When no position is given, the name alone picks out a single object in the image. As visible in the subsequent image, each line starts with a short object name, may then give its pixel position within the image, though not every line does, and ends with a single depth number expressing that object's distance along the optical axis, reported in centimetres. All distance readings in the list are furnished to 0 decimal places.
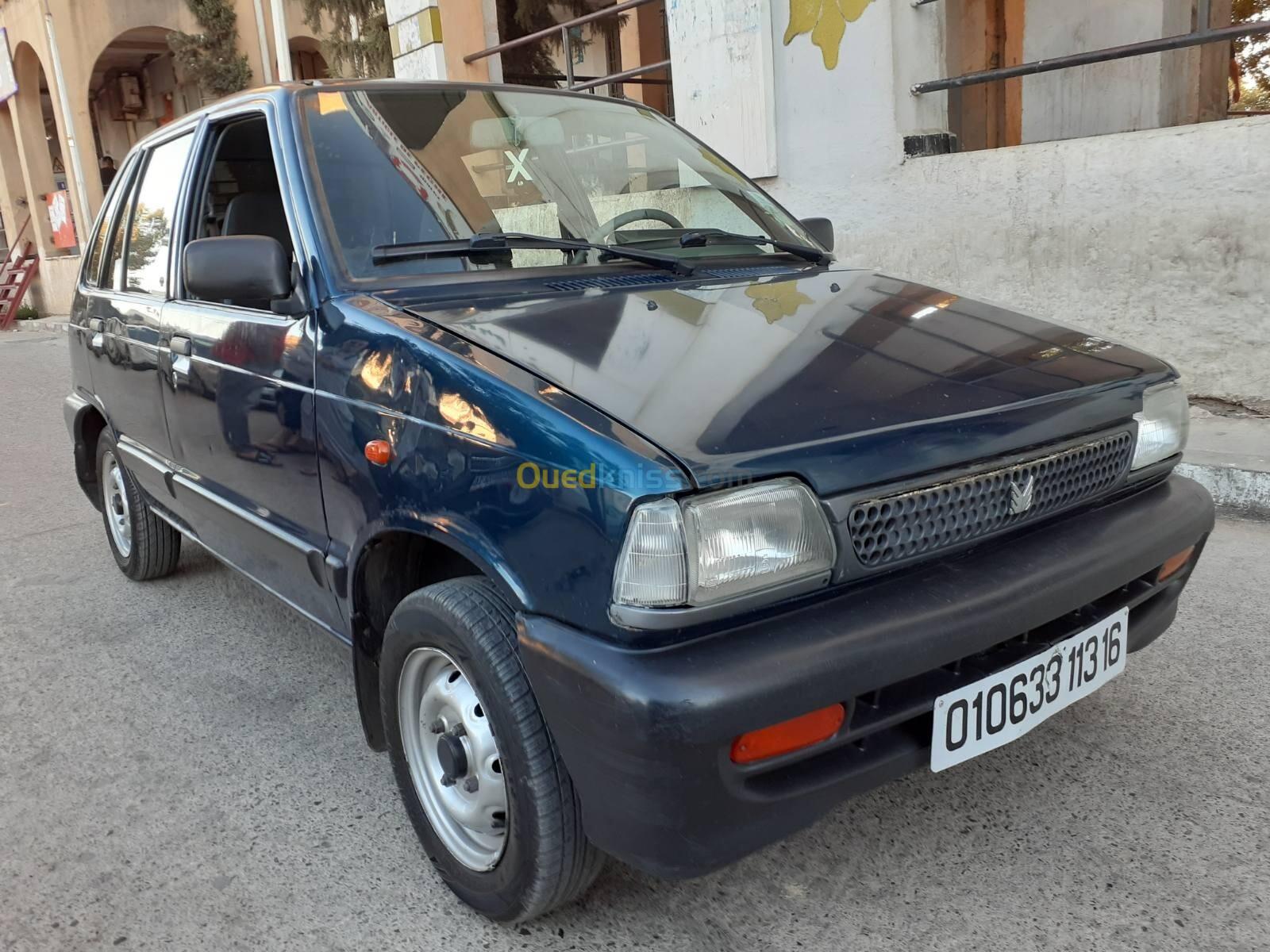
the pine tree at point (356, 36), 1135
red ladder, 1872
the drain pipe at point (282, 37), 1297
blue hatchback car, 167
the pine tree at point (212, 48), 1634
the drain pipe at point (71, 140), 1672
